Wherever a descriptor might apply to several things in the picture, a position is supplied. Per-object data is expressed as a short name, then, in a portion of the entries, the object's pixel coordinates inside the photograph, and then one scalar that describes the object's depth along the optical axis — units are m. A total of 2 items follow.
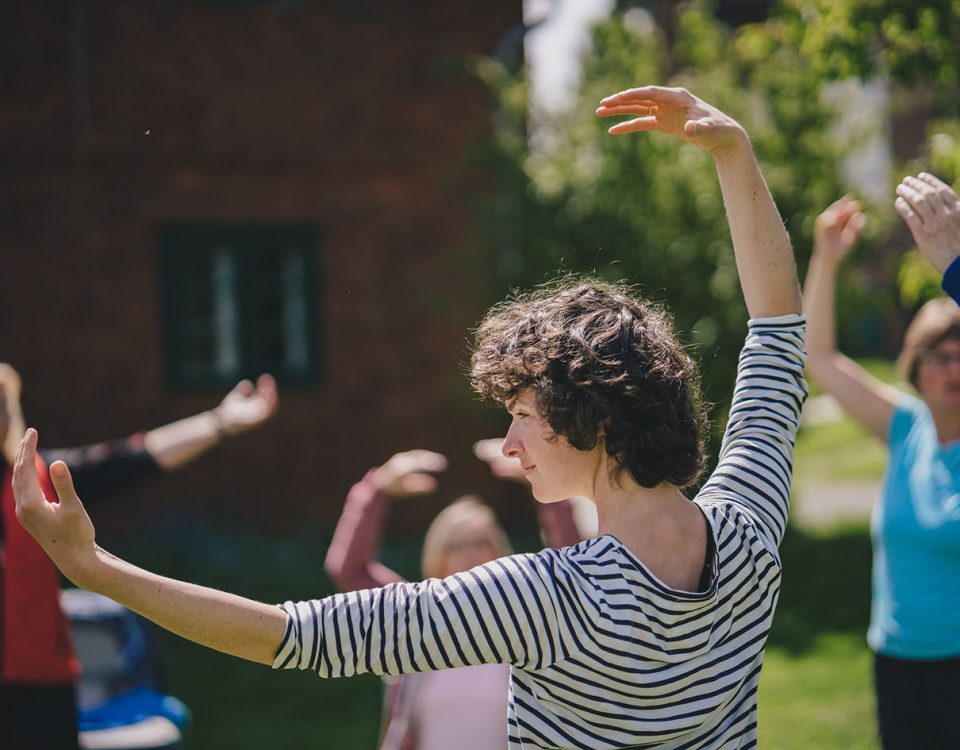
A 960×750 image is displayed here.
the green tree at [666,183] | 8.97
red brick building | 10.44
